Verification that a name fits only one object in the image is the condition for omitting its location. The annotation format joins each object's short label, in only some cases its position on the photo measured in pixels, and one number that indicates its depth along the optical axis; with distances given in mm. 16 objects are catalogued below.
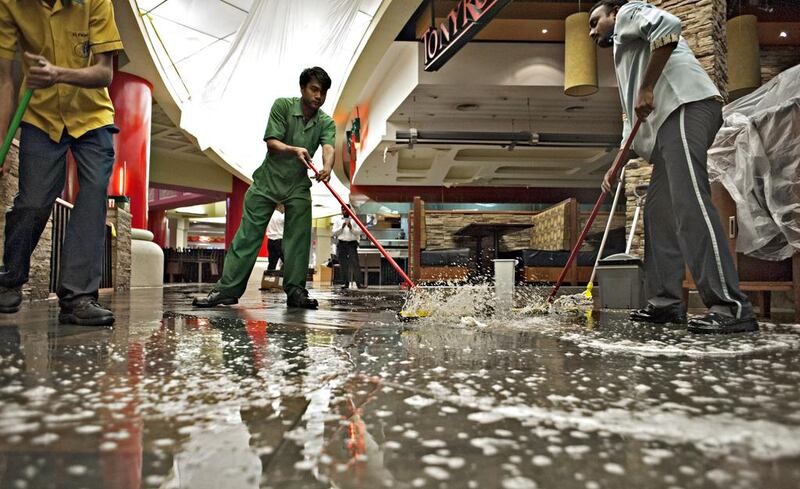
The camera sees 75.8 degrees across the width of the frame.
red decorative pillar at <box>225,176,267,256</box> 16219
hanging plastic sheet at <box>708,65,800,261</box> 2484
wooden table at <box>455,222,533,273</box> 7445
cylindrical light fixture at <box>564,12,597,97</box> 7281
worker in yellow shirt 1835
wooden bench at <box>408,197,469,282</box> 8023
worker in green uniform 2930
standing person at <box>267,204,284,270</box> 7656
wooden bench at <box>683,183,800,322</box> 2764
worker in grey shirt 1834
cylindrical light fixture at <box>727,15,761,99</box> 6176
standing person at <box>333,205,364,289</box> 8113
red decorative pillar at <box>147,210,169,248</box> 19234
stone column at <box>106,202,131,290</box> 5500
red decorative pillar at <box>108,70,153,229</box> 7719
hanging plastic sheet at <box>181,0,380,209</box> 5961
